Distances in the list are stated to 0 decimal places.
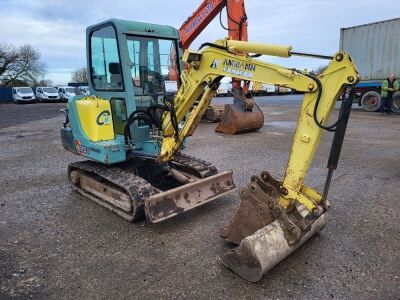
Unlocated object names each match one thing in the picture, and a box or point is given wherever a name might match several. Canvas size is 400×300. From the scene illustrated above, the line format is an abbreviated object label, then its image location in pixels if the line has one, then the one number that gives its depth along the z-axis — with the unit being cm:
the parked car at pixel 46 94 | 3662
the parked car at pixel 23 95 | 3525
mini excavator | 338
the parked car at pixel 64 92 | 3703
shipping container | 1670
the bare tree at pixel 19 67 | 5191
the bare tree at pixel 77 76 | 6214
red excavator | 1049
